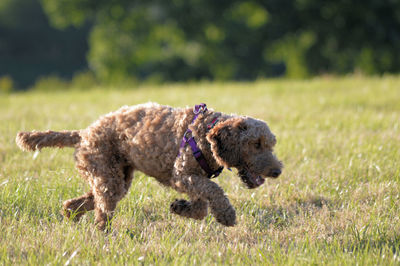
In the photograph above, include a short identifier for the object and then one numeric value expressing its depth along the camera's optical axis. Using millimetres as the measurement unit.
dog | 7758
